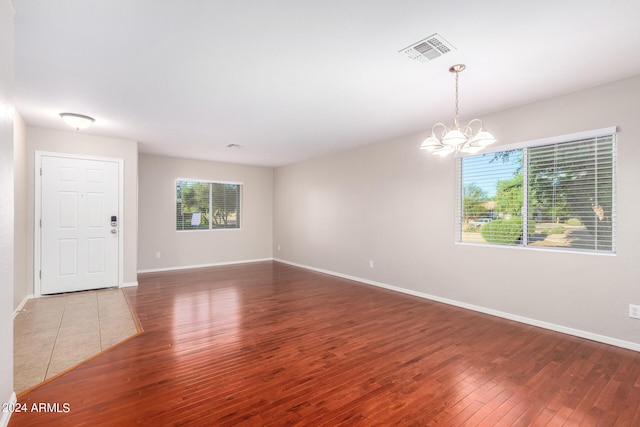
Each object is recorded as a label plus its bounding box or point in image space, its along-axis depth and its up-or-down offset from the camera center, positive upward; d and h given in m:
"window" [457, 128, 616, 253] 3.04 +0.24
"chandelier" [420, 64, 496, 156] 2.50 +0.64
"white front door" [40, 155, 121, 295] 4.55 -0.18
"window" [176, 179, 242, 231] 6.91 +0.21
